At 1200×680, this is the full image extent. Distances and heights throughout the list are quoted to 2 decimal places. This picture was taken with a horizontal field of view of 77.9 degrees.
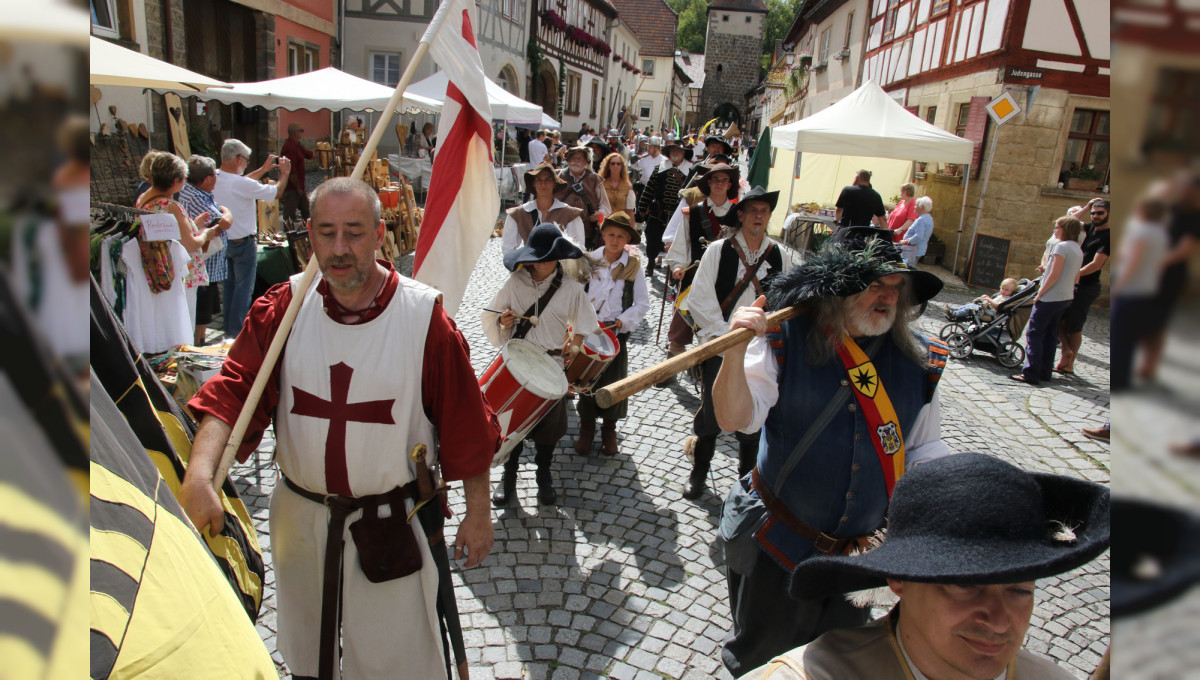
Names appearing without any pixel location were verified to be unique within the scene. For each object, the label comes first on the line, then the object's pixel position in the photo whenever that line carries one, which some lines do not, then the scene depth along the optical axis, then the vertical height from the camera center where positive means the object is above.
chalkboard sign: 12.63 -1.06
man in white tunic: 2.54 -0.99
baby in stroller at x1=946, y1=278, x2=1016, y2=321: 8.62 -1.29
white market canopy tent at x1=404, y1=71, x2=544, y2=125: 13.32 +1.11
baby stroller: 8.44 -1.50
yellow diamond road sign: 11.21 +1.35
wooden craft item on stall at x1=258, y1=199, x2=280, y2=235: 9.41 -0.95
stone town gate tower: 69.06 +11.90
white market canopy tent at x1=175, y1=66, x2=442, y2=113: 9.63 +0.70
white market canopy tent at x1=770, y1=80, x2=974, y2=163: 10.22 +0.75
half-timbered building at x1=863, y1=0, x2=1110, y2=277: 11.85 +1.45
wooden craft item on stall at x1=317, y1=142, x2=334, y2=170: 16.43 -0.12
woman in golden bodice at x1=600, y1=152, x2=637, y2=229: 9.80 -0.13
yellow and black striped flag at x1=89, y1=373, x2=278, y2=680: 1.13 -0.72
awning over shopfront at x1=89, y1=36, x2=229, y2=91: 5.78 +0.52
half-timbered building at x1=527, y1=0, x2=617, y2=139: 32.22 +5.34
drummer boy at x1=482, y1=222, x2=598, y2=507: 4.77 -0.97
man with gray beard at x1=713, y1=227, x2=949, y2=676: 2.66 -0.83
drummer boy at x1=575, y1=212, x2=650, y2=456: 5.84 -0.91
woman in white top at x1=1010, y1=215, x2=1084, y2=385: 7.70 -1.00
